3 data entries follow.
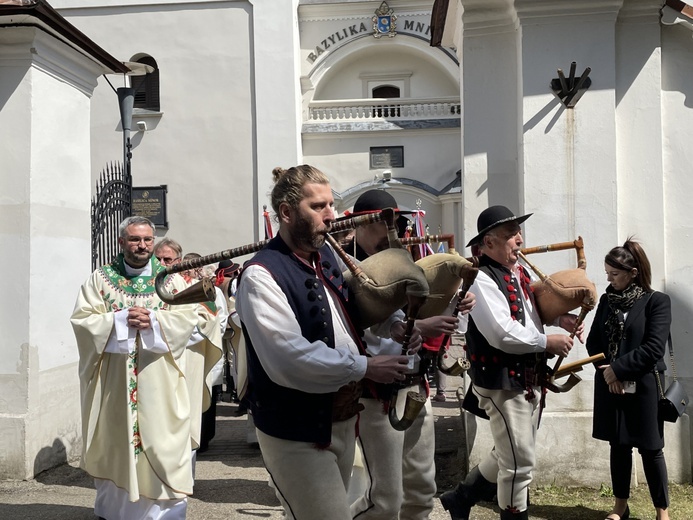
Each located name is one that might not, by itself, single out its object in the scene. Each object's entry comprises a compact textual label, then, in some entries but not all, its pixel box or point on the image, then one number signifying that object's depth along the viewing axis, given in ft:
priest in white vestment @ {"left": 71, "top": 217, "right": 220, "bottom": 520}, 16.67
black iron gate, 26.45
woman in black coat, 16.30
